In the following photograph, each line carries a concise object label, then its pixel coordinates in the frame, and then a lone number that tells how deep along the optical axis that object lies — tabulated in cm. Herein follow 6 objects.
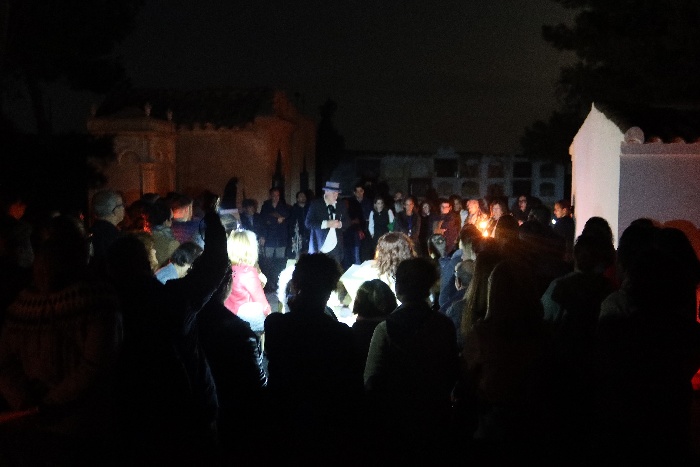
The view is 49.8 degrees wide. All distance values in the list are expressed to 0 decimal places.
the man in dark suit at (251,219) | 1287
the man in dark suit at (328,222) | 1202
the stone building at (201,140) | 1989
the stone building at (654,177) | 943
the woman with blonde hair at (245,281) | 584
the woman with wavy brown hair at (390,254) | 600
